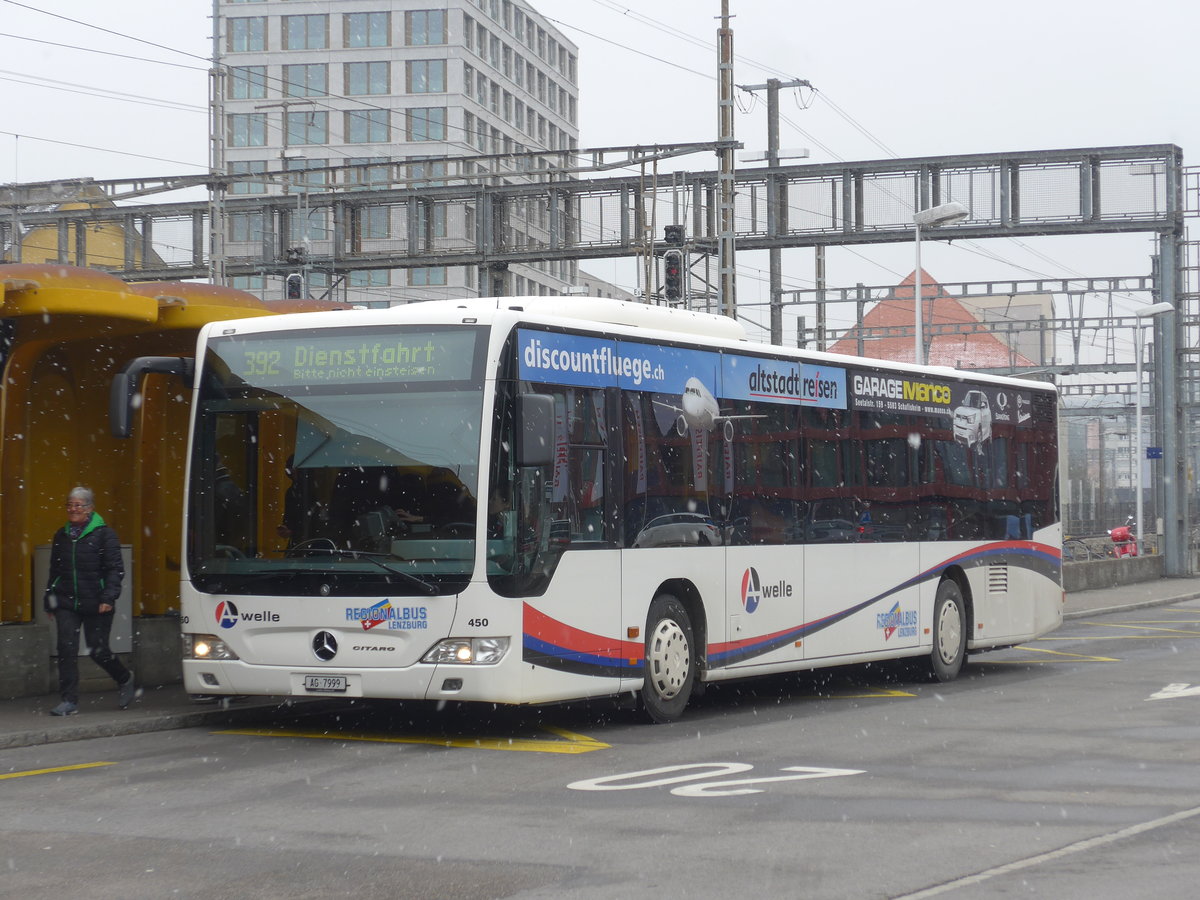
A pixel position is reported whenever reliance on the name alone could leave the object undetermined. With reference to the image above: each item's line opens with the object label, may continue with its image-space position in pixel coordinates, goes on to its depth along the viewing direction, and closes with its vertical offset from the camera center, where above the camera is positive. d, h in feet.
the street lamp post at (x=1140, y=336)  132.77 +12.62
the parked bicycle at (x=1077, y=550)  154.51 -5.20
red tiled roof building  293.43 +24.95
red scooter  155.94 -4.60
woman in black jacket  45.14 -2.18
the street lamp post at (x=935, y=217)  100.63 +15.23
